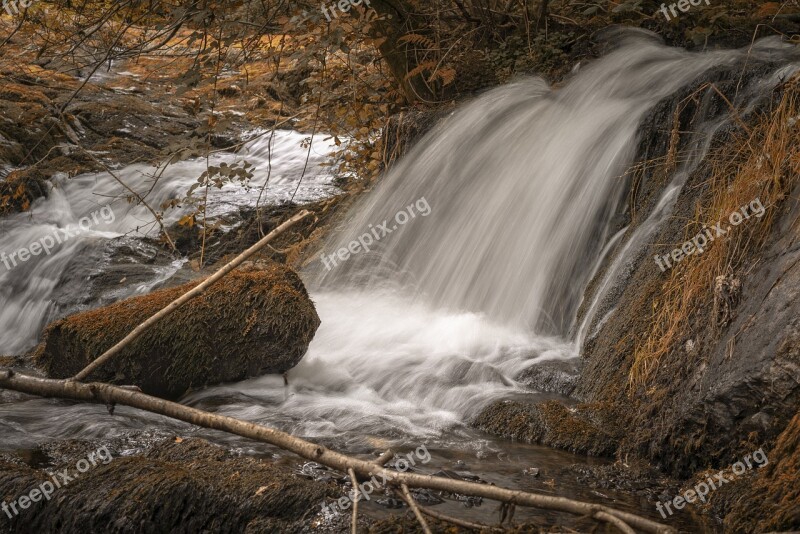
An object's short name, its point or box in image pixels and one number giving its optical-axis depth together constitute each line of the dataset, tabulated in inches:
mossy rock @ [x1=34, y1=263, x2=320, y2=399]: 204.2
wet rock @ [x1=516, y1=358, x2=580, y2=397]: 188.2
